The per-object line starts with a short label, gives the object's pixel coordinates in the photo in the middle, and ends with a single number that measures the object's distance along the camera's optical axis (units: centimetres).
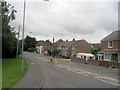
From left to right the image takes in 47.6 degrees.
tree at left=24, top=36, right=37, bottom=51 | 12719
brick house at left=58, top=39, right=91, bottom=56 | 5512
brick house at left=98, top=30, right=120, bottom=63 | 2625
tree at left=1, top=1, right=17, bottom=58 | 2330
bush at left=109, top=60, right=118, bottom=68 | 2319
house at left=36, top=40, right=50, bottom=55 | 8867
